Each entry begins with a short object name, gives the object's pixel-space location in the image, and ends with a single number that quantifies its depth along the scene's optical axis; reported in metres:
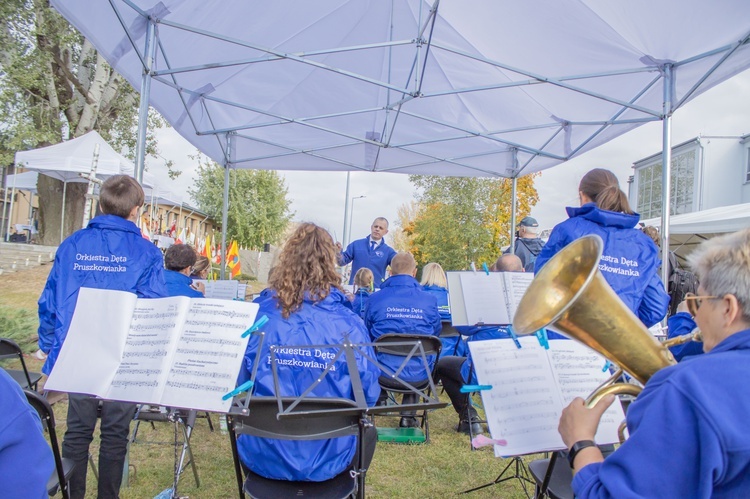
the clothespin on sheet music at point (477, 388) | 1.75
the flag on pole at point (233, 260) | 9.22
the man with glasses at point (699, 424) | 0.96
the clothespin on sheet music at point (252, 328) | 1.96
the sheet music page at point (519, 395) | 1.76
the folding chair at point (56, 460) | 1.89
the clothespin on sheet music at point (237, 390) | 1.84
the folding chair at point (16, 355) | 3.18
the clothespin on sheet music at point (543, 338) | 1.84
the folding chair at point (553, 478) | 2.12
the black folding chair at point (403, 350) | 4.02
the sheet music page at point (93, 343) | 2.07
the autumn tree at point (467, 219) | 18.89
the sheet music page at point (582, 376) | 1.87
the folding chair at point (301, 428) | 1.95
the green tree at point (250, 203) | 30.48
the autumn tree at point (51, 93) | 11.55
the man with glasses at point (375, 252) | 6.79
